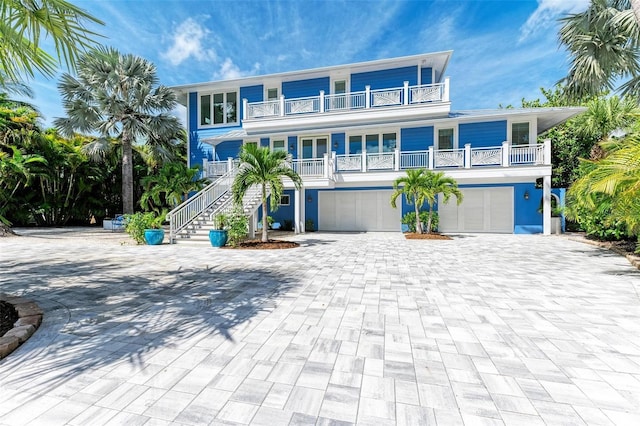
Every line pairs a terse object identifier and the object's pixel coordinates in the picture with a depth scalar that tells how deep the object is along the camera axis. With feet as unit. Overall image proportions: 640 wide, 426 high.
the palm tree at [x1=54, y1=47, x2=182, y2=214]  53.16
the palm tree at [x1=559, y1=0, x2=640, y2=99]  31.53
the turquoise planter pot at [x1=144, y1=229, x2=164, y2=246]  36.40
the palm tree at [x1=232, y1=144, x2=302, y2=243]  33.73
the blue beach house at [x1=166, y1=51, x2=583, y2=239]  46.75
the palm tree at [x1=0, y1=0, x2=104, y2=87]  9.99
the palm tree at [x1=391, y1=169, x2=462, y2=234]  41.88
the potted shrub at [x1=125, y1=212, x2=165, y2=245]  36.50
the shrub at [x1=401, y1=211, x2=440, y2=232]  49.70
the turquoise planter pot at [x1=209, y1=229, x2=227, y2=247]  34.60
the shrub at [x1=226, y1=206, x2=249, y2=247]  33.99
